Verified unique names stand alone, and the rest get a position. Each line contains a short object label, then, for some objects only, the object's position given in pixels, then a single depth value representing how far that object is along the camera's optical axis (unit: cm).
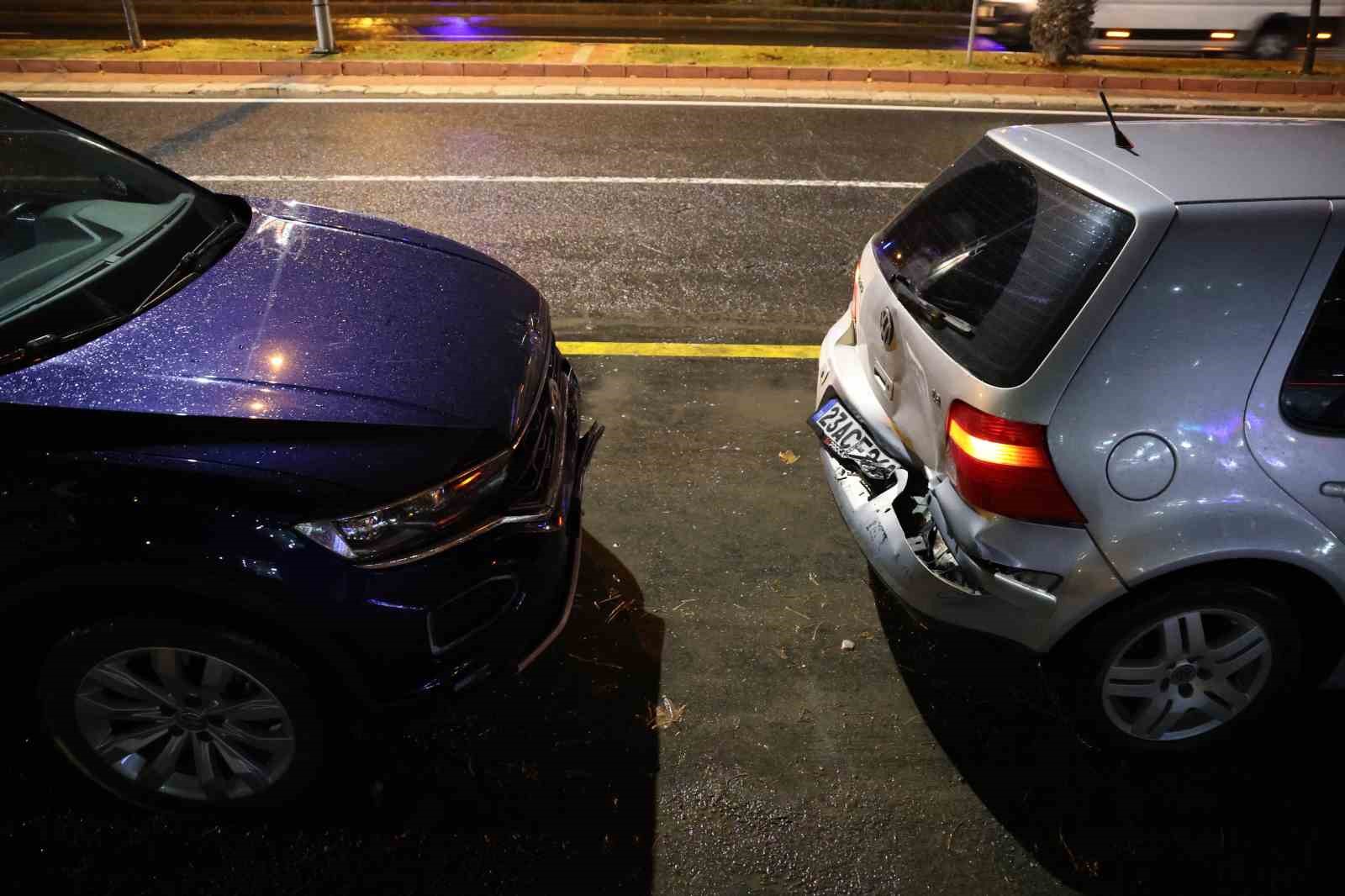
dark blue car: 213
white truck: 1274
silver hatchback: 240
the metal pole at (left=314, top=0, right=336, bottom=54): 1197
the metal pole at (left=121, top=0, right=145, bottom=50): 1188
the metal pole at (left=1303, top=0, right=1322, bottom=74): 1205
